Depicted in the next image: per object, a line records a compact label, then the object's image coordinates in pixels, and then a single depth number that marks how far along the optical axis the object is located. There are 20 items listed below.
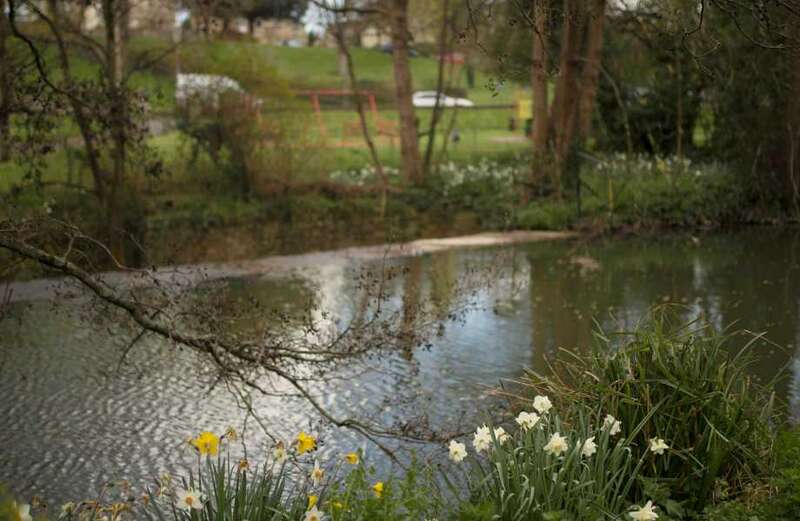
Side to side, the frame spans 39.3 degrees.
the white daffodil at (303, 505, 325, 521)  4.39
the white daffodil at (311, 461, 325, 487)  4.68
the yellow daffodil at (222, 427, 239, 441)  4.82
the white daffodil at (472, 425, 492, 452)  5.11
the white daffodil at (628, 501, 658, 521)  4.64
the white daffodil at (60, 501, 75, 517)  4.25
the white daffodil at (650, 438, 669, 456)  5.28
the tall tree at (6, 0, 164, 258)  11.21
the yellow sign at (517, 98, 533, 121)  30.61
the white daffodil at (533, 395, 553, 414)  5.41
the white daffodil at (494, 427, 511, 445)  5.33
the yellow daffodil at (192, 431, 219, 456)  4.54
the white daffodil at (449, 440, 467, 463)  4.97
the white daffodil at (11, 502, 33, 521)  3.38
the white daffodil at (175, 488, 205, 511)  4.38
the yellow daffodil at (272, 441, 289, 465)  4.69
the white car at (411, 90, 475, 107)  42.25
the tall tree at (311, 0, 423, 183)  21.84
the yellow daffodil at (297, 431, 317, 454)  4.74
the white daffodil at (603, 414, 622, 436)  5.38
